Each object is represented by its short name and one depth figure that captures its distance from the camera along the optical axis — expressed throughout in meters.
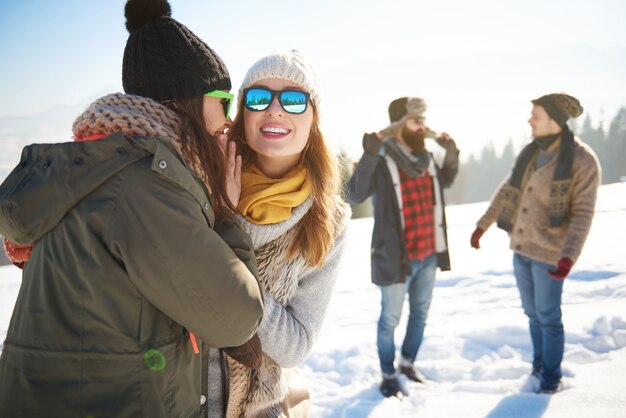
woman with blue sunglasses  1.51
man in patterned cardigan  3.15
